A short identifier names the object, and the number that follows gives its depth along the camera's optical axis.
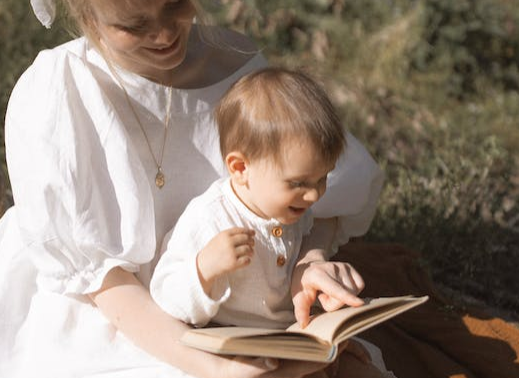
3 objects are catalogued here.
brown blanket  3.36
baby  2.36
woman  2.49
